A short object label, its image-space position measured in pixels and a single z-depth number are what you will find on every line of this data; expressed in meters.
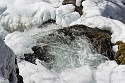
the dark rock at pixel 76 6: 10.99
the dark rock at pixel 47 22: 10.79
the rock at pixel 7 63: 3.73
